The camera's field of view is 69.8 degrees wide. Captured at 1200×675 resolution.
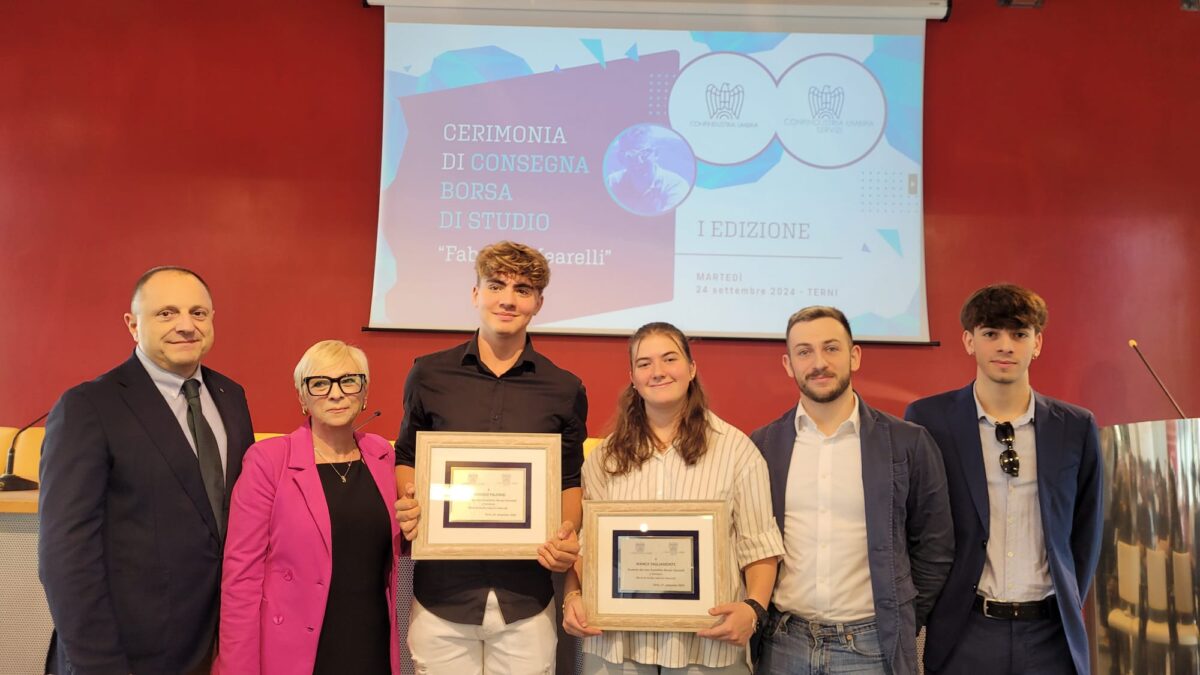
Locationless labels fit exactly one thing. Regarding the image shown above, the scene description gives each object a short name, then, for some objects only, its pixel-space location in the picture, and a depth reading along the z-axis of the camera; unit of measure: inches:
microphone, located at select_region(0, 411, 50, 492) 124.2
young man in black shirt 93.9
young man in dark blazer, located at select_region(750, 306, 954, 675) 93.0
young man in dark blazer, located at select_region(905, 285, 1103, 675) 100.8
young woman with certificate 90.0
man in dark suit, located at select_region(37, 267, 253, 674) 85.5
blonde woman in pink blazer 90.4
